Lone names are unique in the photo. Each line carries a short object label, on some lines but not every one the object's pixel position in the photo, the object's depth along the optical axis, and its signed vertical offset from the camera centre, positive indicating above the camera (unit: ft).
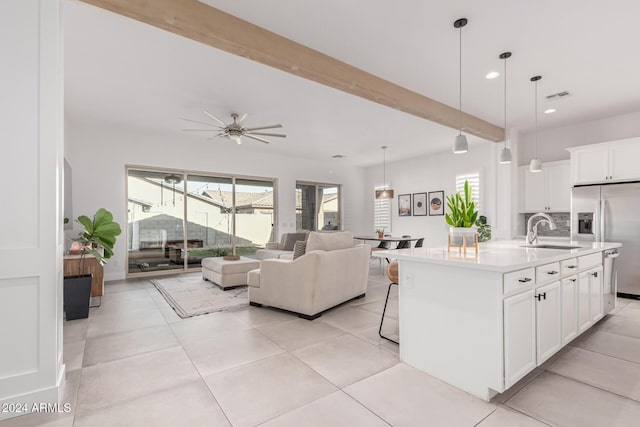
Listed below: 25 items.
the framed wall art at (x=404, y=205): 28.29 +0.79
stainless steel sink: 10.43 -1.16
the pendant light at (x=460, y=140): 8.90 +2.58
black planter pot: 11.63 -3.16
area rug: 13.06 -4.02
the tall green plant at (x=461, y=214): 7.91 -0.02
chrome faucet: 11.05 -0.82
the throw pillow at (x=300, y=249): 12.66 -1.46
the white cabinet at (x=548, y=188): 18.19 +1.52
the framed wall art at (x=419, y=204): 26.96 +0.82
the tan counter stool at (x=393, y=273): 10.19 -1.99
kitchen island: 6.38 -2.30
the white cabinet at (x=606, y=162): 15.07 +2.63
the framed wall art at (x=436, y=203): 25.70 +0.88
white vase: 7.95 -0.54
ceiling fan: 15.74 +4.30
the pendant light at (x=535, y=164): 12.69 +2.15
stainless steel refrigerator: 14.70 -0.43
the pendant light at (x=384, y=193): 24.17 +1.60
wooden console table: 12.35 -2.28
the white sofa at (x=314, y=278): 11.59 -2.58
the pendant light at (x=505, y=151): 10.73 +2.47
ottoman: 16.22 -3.11
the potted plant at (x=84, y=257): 11.66 -1.79
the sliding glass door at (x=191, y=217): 20.89 -0.28
